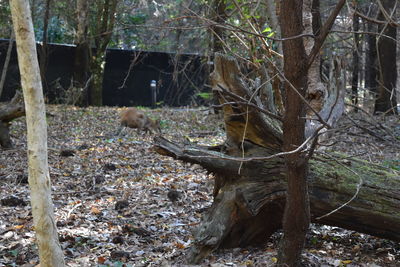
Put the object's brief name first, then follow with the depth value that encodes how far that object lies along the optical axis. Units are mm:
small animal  11805
